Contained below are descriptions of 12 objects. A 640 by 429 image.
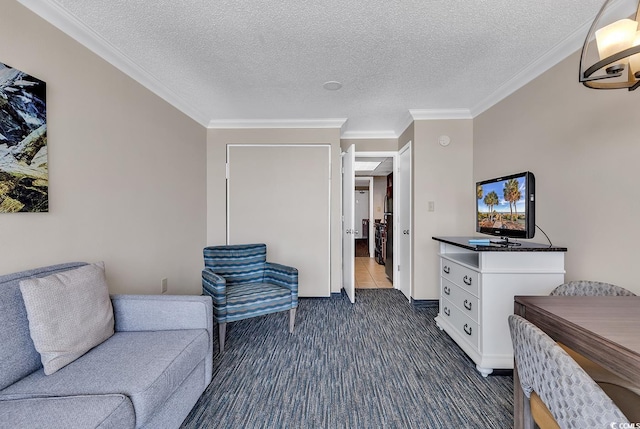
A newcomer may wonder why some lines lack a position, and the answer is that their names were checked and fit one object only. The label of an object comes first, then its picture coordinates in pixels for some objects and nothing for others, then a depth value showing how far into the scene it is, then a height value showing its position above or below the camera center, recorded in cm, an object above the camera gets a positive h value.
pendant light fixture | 98 +62
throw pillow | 122 -49
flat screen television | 204 +8
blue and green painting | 139 +39
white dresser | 196 -51
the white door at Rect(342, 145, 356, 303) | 353 -9
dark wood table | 85 -41
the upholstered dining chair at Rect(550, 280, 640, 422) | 104 -71
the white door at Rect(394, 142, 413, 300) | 361 -10
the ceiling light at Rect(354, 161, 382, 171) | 578 +116
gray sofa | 99 -70
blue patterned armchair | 229 -68
